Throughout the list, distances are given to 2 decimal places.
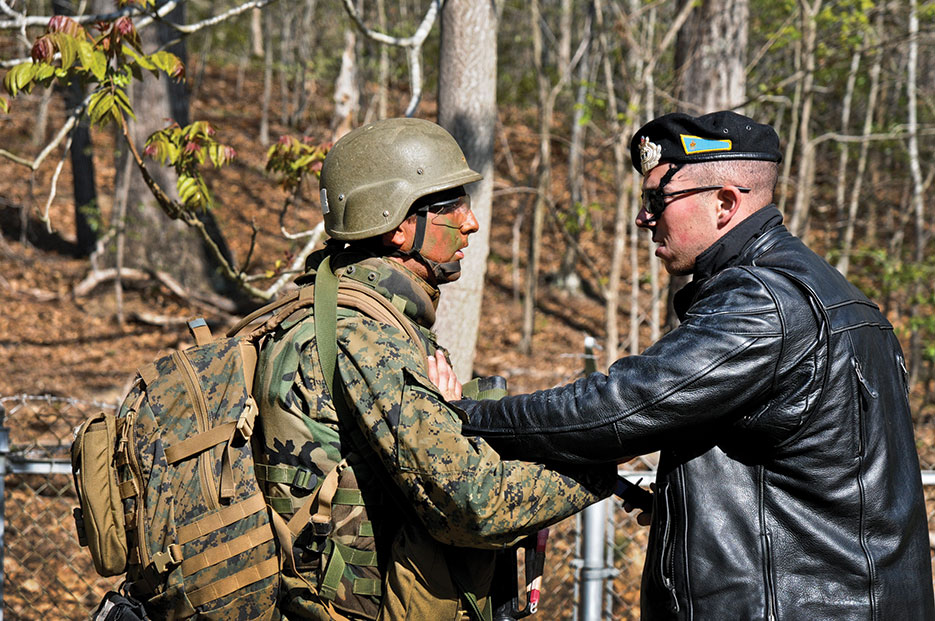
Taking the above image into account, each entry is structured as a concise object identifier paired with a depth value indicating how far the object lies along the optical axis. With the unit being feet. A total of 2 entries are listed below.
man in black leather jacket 6.75
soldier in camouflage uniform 7.33
